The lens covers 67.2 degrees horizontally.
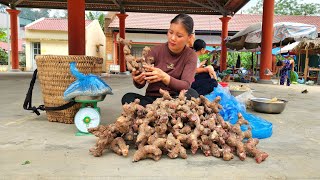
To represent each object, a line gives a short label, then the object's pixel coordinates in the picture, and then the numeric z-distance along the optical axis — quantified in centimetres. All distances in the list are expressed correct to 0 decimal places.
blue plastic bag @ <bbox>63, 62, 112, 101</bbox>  225
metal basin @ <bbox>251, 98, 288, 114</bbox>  349
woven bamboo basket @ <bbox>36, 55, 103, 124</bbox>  262
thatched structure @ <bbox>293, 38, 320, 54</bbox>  1007
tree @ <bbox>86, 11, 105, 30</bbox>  2292
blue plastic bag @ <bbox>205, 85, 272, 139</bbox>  239
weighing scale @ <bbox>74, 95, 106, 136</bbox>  227
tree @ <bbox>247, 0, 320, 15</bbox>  2975
